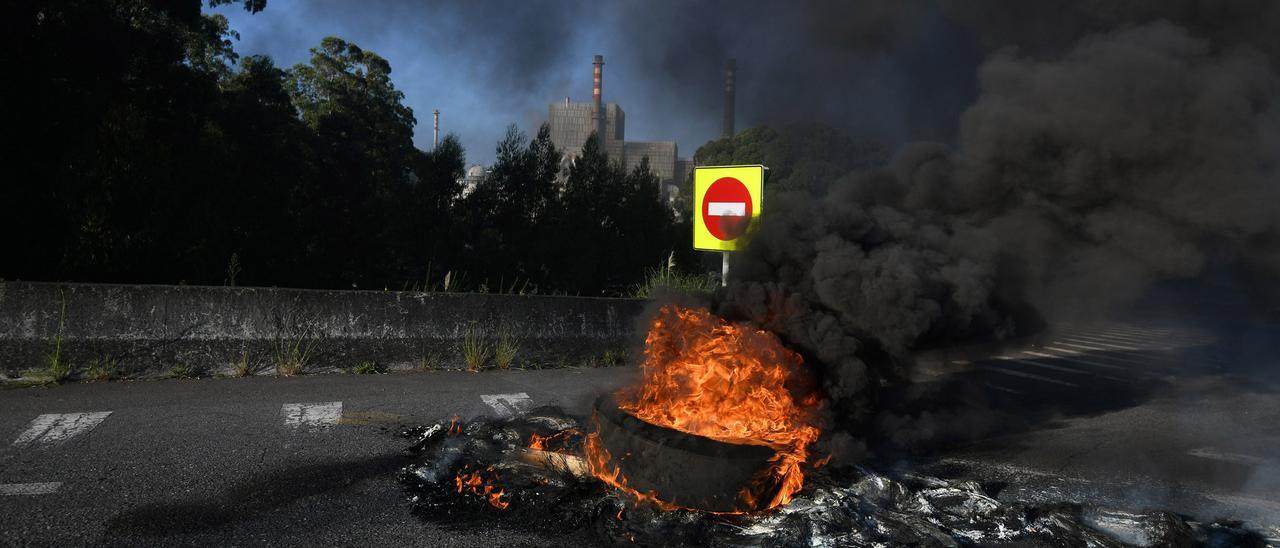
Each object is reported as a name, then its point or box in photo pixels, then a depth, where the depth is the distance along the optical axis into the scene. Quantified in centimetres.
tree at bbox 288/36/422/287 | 1148
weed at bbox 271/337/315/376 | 741
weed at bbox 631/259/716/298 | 1045
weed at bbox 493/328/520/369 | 828
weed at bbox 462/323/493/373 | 815
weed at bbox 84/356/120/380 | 684
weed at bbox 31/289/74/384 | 666
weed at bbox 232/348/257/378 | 728
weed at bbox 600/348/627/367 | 893
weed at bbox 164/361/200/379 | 708
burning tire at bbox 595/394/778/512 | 398
